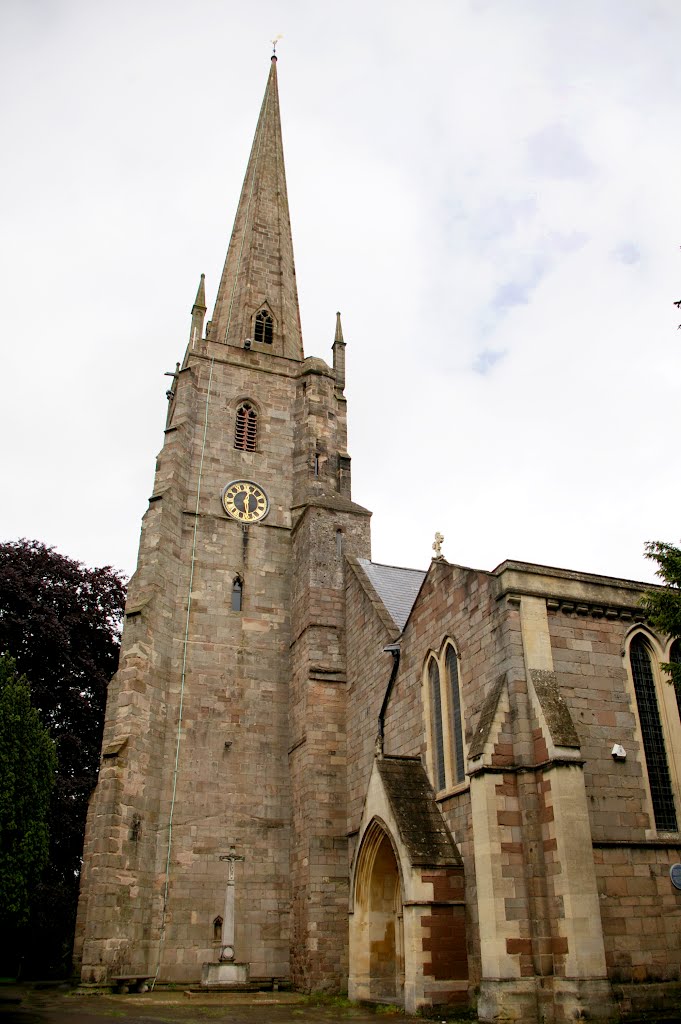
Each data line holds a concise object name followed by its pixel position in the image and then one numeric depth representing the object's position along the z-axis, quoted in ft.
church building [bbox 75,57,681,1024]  42.04
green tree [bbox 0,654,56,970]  71.94
